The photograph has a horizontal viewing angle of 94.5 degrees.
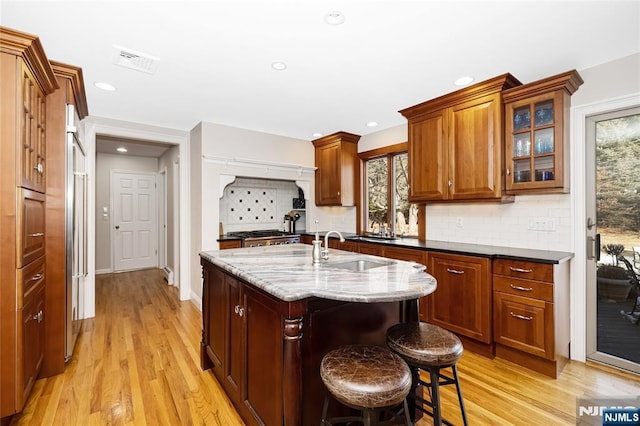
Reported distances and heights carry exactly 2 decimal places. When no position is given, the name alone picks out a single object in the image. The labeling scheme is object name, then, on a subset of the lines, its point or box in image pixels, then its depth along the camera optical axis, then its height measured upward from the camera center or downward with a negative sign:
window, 4.18 +0.26
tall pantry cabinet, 1.62 +0.03
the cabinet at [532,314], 2.28 -0.82
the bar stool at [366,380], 1.14 -0.67
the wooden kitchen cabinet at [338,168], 4.66 +0.73
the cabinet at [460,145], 2.75 +0.69
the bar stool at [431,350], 1.38 -0.65
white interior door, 6.02 -0.12
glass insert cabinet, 2.47 +0.69
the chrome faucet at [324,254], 2.16 -0.31
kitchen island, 1.35 -0.58
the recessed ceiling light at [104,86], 2.81 +1.25
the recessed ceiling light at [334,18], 1.81 +1.22
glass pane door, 2.36 -0.21
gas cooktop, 4.30 -0.30
